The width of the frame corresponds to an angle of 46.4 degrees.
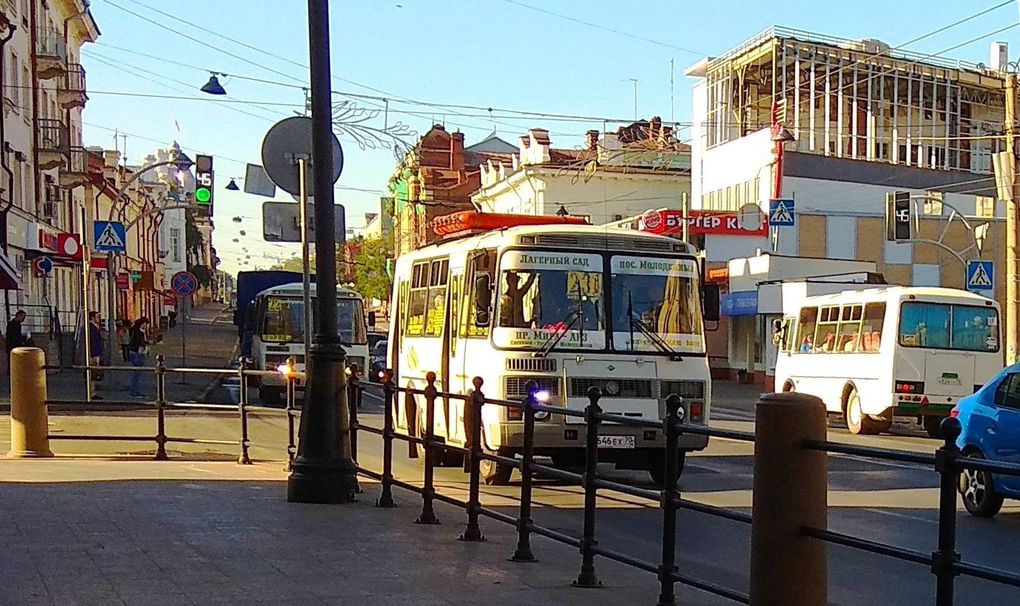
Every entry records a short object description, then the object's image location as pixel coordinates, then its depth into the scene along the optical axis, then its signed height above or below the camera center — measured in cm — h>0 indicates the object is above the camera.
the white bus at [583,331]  1316 -19
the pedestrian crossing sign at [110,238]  2505 +162
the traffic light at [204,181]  2491 +289
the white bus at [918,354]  2295 -80
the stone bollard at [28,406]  1443 -112
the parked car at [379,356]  3246 -140
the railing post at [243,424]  1501 -138
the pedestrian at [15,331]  2895 -40
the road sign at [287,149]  1108 +154
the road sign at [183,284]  3638 +93
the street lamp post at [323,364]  1007 -43
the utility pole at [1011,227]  2548 +186
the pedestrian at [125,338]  3986 -87
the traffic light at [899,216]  3003 +246
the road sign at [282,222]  1152 +90
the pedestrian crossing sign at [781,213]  4181 +353
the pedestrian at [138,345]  3309 -87
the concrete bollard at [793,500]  511 -80
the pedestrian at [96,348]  3044 -90
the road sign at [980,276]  2714 +84
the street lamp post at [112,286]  2886 +69
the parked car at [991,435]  1155 -123
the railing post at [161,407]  1462 -115
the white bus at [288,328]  3041 -37
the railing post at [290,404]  1387 -115
